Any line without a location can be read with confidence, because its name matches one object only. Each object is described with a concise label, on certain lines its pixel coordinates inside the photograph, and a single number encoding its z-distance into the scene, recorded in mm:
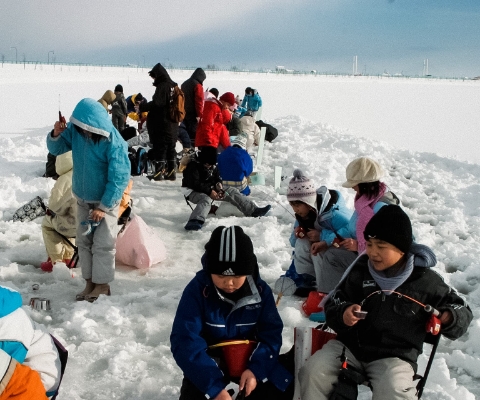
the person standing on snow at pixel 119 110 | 12486
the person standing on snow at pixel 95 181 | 4184
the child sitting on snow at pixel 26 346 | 2477
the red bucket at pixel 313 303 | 4270
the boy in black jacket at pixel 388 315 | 2674
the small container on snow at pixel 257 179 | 8656
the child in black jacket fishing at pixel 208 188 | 7043
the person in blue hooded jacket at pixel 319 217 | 4160
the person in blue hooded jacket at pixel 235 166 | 7020
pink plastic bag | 5262
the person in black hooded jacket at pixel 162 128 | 8766
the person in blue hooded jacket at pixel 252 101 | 14195
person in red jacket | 8852
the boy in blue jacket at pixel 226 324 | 2645
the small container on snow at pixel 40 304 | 4227
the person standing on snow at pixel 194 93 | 10586
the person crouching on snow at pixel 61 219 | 4973
